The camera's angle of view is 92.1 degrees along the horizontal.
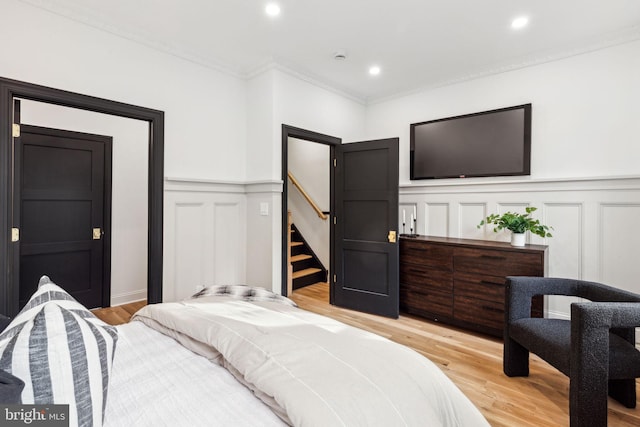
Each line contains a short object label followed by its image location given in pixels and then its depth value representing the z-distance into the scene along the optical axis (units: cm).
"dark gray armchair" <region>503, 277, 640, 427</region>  155
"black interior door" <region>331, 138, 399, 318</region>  336
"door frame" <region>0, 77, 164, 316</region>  206
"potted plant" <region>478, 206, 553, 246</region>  278
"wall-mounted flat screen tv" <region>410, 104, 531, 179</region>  312
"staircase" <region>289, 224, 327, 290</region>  462
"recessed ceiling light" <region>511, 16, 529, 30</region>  242
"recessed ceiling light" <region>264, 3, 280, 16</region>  226
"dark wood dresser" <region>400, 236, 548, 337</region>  272
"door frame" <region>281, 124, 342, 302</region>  325
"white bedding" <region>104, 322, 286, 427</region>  87
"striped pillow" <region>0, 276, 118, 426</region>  72
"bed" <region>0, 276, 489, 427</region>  79
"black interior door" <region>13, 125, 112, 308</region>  317
